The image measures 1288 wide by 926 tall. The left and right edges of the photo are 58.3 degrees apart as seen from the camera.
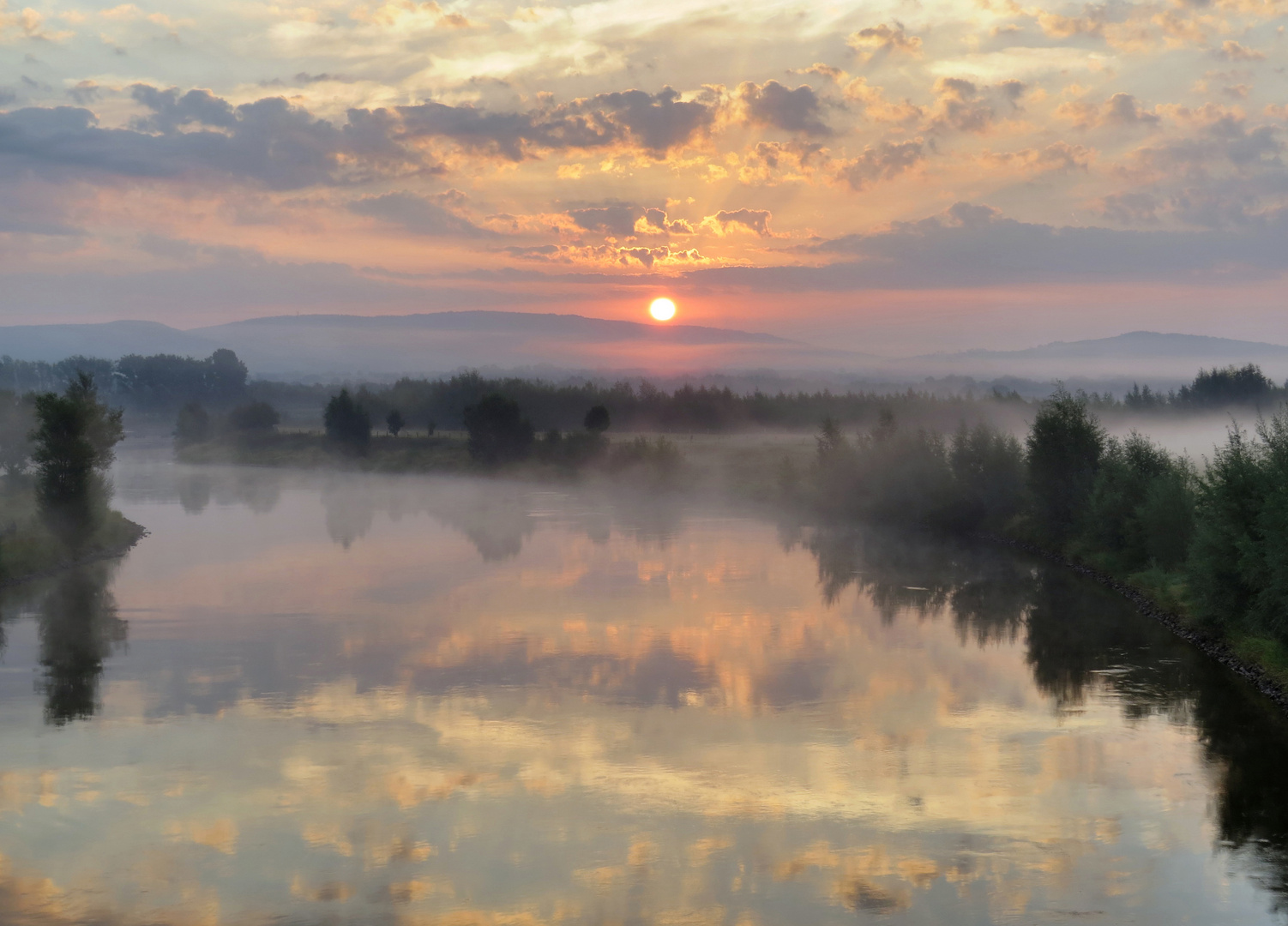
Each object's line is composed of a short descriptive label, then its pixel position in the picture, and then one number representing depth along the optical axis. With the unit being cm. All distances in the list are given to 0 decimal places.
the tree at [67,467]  5731
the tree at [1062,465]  6038
